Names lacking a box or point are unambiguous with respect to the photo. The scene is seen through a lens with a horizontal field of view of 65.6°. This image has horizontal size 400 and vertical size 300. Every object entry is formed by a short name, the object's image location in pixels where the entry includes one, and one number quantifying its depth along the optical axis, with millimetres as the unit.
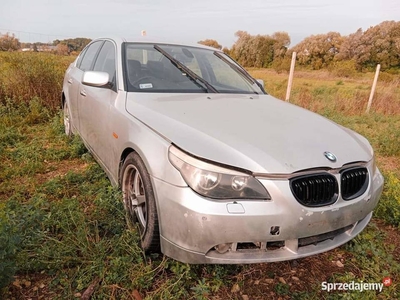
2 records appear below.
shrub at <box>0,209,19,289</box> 1579
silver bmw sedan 1633
